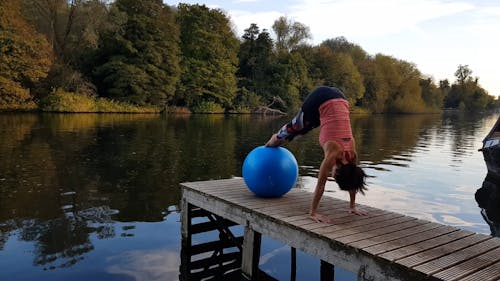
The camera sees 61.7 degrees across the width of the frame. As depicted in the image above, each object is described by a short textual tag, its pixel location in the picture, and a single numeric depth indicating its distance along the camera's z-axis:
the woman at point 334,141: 6.16
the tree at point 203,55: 60.03
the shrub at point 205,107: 60.94
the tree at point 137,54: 50.50
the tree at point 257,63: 71.50
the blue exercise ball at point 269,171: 7.26
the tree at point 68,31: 46.62
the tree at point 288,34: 81.69
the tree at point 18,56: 40.47
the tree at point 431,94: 108.88
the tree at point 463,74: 135.12
